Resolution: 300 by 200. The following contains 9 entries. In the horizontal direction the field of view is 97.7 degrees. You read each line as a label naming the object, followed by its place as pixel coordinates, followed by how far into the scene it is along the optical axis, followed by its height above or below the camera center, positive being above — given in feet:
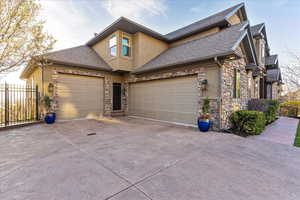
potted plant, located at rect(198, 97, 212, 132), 19.08 -3.00
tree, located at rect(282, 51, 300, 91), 39.68 +9.26
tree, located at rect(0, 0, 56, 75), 17.78 +9.29
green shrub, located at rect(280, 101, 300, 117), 38.88 -2.97
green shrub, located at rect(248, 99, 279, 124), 26.12 -1.55
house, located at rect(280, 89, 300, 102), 49.39 +1.27
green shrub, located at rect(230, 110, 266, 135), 18.60 -3.39
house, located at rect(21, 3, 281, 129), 20.67 +5.23
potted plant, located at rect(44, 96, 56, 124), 23.20 -2.73
